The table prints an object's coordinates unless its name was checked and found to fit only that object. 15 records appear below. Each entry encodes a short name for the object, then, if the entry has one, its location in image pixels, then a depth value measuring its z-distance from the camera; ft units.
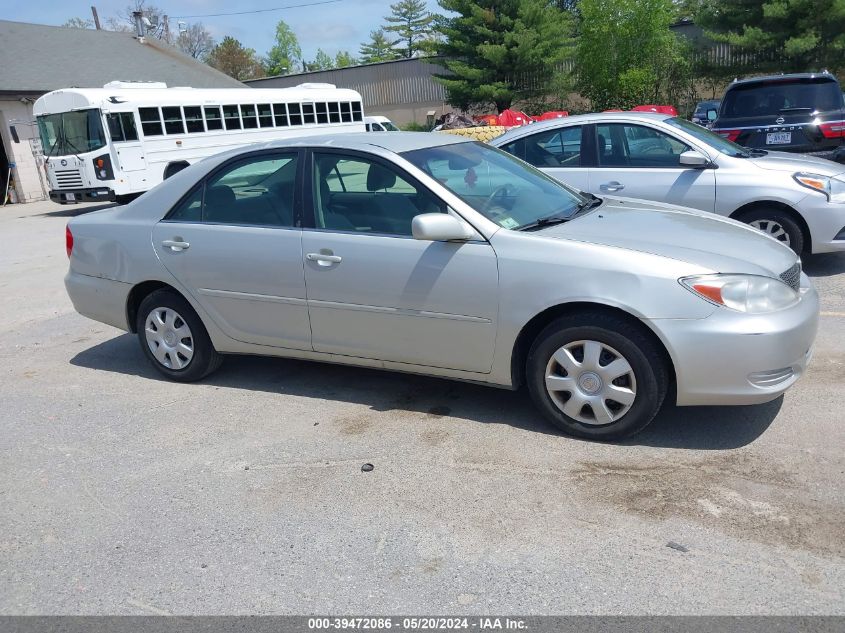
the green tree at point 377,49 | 307.17
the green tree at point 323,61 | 341.54
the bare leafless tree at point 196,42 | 250.78
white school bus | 56.65
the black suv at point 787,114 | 30.45
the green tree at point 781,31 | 83.61
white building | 75.10
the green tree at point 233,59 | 222.28
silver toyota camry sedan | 12.65
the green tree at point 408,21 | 287.48
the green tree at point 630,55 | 89.97
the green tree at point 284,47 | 314.35
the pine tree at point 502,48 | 112.47
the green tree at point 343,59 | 343.81
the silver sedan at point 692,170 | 22.75
